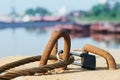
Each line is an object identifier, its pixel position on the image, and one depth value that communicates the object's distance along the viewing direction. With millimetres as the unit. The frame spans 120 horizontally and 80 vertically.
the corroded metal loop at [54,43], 2253
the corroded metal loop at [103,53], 2289
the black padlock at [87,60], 2315
